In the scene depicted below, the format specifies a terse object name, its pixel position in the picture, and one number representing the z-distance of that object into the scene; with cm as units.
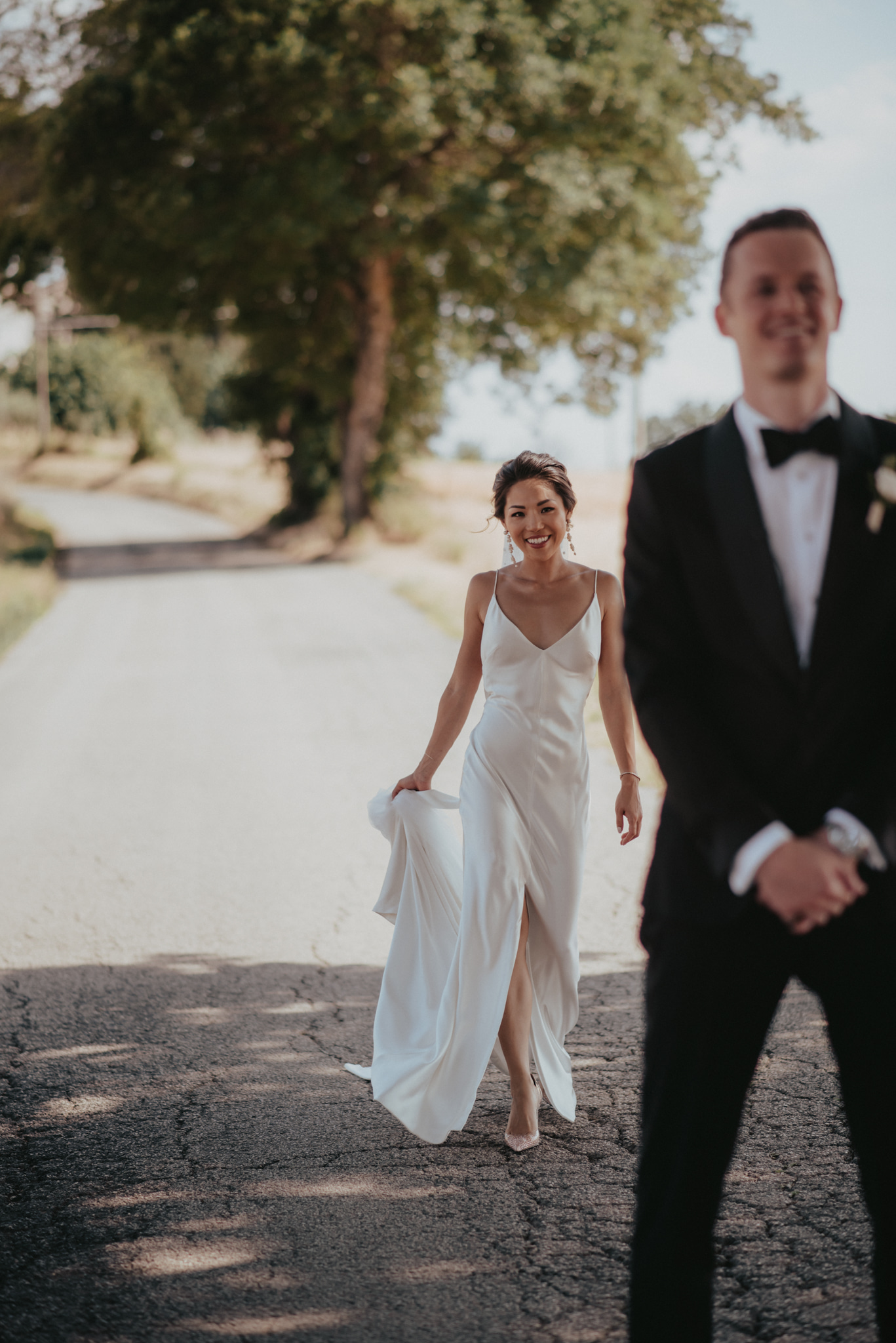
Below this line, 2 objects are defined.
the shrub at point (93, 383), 7400
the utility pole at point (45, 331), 5534
